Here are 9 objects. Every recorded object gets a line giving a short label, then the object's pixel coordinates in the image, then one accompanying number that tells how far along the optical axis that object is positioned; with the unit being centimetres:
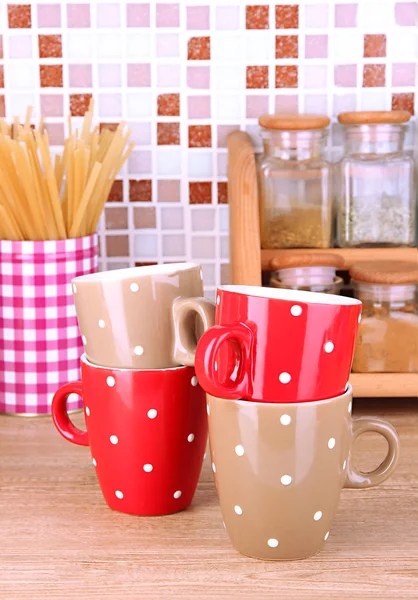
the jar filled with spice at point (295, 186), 143
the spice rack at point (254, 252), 136
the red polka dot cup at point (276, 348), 103
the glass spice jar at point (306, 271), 138
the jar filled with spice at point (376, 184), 144
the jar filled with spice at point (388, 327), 136
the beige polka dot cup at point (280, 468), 104
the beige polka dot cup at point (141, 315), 110
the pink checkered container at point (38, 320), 136
